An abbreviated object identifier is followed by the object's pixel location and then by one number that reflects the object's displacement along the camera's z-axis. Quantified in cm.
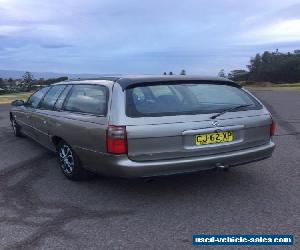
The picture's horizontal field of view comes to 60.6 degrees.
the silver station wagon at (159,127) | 281
